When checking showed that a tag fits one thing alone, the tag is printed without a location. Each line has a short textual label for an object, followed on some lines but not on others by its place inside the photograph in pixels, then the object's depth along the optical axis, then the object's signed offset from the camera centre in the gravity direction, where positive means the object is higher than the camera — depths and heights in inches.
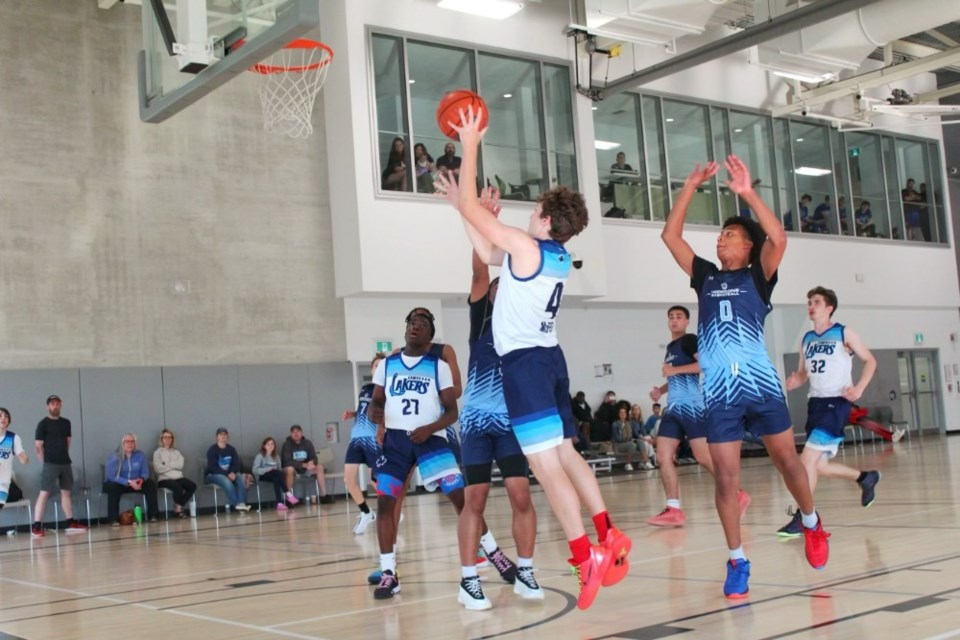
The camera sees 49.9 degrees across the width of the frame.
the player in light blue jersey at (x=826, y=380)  307.7 -5.1
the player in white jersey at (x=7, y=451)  501.0 -13.6
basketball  223.5 +62.0
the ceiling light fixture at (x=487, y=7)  649.6 +241.9
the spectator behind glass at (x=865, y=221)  975.0 +131.0
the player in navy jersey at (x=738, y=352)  199.3 +3.5
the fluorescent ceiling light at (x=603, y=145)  805.2 +183.0
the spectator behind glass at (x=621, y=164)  813.4 +168.4
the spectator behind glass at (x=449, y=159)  712.4 +159.6
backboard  345.4 +131.0
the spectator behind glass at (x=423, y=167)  697.6 +152.1
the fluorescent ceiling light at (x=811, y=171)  934.4 +175.0
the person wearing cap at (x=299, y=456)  655.8 -34.1
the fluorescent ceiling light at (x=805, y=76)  740.0 +207.1
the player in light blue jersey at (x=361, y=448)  390.6 -19.6
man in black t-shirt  563.5 -18.5
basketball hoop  534.0 +184.1
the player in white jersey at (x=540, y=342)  177.5 +7.6
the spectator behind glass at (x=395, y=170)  684.1 +148.8
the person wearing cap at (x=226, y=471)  626.8 -38.9
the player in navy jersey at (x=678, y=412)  341.1 -13.2
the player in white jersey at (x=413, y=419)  231.8 -5.9
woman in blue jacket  590.9 -34.1
